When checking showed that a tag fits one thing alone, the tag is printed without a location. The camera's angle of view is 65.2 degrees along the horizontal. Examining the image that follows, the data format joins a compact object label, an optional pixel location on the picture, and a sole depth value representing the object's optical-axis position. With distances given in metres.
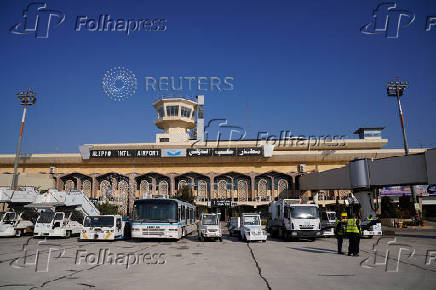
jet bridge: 25.22
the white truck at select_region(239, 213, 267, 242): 21.41
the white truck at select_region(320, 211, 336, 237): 24.10
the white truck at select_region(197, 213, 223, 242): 21.77
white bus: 20.12
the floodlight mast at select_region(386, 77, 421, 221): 41.59
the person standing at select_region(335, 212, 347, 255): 15.13
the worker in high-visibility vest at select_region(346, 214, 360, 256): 14.18
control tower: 66.19
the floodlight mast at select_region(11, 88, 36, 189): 47.06
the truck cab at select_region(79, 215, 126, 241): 20.59
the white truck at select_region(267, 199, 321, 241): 21.02
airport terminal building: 55.62
